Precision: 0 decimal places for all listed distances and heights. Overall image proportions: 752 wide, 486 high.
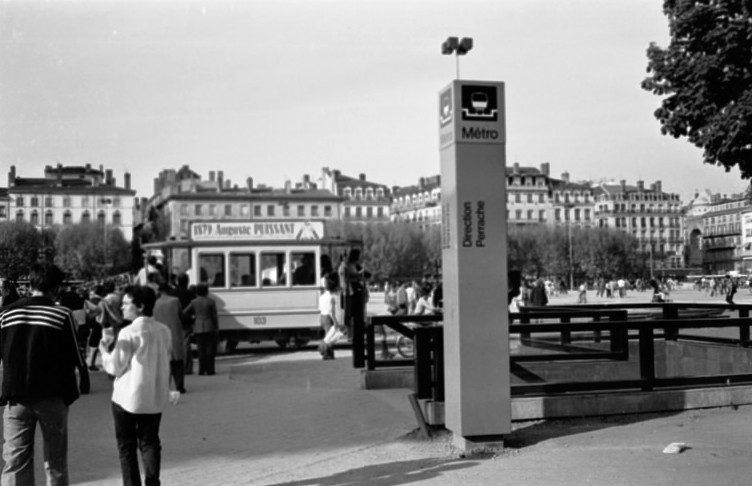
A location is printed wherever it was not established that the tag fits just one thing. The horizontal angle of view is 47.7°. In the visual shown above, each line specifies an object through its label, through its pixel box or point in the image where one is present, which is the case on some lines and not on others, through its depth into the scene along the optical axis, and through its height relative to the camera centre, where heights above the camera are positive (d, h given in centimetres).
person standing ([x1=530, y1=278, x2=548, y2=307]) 2995 -52
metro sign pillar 844 +16
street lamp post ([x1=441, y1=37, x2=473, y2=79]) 873 +242
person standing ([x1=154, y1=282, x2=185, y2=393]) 1304 -61
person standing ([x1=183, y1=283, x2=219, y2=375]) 1692 -82
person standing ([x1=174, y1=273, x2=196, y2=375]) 1705 -38
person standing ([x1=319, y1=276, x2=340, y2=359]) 1956 -76
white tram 2239 +38
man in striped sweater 638 -72
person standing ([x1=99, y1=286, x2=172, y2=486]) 665 -81
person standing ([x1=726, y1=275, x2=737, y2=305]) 3692 -71
